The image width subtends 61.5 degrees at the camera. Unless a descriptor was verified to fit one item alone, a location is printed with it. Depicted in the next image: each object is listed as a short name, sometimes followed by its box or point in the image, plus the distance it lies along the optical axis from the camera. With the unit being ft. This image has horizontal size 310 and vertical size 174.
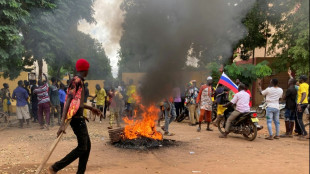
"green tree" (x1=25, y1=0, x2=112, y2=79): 36.83
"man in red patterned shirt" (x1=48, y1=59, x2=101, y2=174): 13.26
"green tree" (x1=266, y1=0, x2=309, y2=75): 29.94
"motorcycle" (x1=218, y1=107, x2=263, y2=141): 24.20
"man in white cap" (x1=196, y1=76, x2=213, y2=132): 28.17
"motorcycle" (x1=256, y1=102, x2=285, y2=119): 39.29
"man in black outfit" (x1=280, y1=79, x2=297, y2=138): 26.00
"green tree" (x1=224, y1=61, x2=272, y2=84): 48.88
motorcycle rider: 24.25
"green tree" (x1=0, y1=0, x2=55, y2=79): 29.86
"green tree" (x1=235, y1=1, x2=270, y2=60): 41.58
